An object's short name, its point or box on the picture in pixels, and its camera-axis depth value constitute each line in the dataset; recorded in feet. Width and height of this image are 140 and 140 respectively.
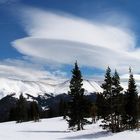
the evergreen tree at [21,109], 228.19
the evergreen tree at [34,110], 233.22
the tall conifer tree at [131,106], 114.20
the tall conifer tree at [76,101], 124.09
